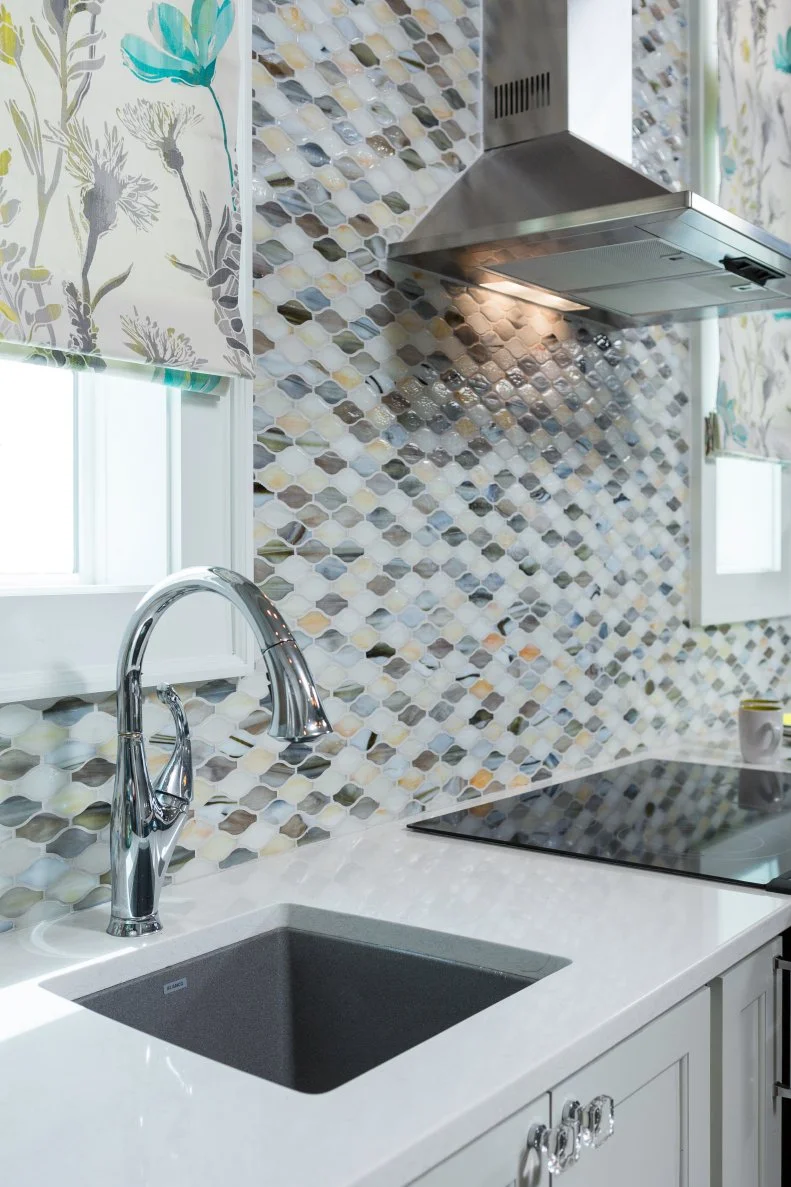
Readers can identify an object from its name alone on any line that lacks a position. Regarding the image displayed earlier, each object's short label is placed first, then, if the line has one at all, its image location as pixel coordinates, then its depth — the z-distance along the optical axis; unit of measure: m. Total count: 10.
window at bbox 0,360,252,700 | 1.28
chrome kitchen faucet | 1.09
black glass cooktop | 1.42
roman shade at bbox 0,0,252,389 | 1.10
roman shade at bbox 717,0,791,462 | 2.42
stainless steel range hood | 1.48
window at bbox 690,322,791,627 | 2.43
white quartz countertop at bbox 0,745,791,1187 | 0.73
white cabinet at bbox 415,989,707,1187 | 0.84
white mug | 2.08
